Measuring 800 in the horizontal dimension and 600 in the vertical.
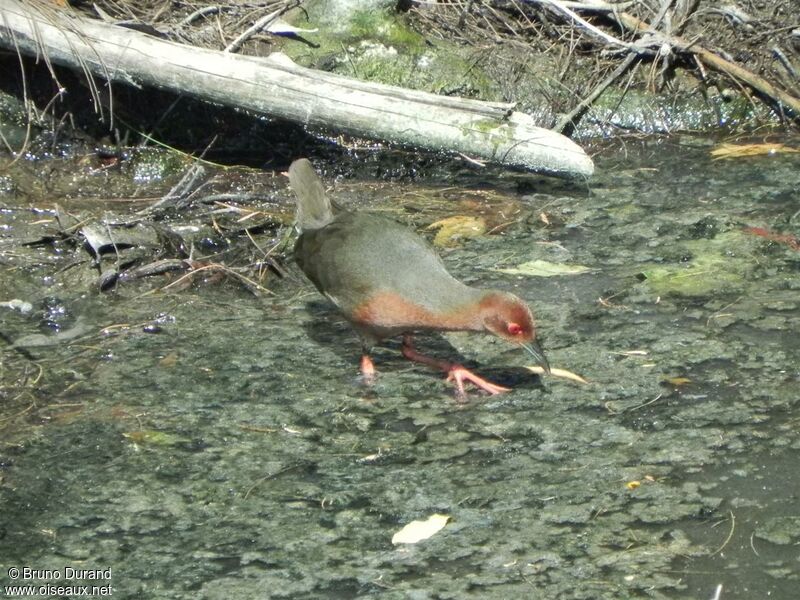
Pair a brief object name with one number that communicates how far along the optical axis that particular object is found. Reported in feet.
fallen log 44.78
